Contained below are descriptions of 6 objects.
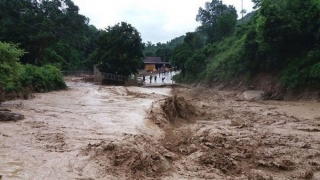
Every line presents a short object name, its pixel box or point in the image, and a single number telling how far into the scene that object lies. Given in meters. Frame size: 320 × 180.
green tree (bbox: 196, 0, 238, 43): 51.60
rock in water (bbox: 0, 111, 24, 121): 11.81
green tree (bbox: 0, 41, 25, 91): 14.40
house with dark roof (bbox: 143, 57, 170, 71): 78.43
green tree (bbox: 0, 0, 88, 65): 33.84
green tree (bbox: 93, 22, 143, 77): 40.69
